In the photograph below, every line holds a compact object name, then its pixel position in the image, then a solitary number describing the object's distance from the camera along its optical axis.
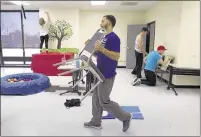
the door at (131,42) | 7.65
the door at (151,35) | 7.11
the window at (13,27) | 7.98
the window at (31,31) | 8.17
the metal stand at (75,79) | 4.19
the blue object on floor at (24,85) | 3.00
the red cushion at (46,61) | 5.56
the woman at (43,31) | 6.94
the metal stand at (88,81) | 4.01
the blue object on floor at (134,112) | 2.96
